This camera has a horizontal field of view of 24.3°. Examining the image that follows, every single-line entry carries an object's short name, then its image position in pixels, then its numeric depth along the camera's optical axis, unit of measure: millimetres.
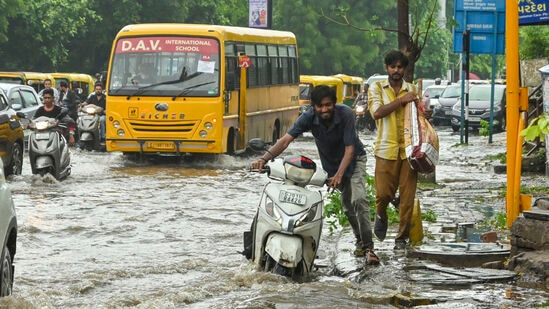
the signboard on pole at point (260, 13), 45000
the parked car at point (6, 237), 7656
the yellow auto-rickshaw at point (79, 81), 41062
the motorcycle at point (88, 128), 27844
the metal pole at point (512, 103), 10562
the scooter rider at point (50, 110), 20984
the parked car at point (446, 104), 47422
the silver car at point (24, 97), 26484
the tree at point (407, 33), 16625
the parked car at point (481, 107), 41062
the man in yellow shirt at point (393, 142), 10766
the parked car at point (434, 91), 52456
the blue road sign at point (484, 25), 31984
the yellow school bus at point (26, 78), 34312
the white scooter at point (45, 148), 19609
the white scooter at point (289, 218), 9531
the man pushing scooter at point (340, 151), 10047
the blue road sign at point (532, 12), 17141
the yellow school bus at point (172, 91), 24250
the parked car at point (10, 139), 19422
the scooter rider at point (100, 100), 27828
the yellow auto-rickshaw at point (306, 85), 40812
